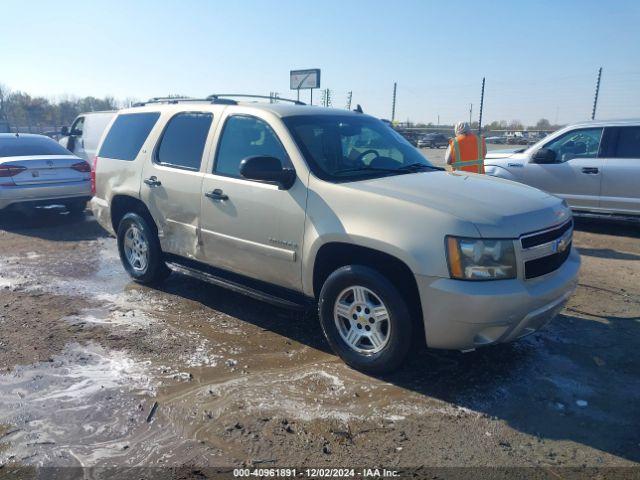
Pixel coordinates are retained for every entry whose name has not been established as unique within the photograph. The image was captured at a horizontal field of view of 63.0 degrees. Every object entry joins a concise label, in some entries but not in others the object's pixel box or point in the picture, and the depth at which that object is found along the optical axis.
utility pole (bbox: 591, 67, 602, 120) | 21.31
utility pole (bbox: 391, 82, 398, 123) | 32.22
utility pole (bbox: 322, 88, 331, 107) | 22.94
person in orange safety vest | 7.43
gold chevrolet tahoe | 3.38
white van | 11.93
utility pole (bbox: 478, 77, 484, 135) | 24.11
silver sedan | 8.84
